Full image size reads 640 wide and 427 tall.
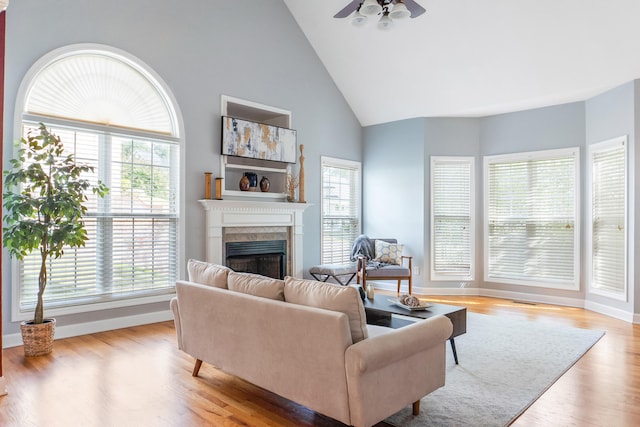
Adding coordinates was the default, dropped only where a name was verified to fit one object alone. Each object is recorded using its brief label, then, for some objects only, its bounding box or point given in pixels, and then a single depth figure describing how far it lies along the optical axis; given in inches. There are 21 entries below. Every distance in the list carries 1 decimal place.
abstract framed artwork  212.5
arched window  161.2
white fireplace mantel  203.9
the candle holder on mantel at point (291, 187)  243.0
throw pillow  254.2
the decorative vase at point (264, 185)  237.3
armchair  237.6
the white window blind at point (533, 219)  232.2
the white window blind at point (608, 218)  201.9
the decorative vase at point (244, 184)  226.1
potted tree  137.9
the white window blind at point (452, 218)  264.2
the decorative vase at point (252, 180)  228.7
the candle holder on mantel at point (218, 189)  207.9
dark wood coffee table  136.4
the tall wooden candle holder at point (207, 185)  202.2
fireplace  217.9
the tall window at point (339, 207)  272.8
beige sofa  82.5
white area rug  101.5
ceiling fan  148.6
